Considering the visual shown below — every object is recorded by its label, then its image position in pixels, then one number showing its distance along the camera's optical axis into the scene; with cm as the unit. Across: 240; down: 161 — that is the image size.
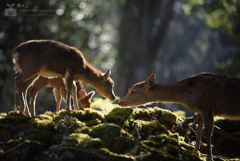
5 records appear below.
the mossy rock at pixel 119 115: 1293
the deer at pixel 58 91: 1710
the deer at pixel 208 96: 1260
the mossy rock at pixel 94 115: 1265
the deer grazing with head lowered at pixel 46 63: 1390
